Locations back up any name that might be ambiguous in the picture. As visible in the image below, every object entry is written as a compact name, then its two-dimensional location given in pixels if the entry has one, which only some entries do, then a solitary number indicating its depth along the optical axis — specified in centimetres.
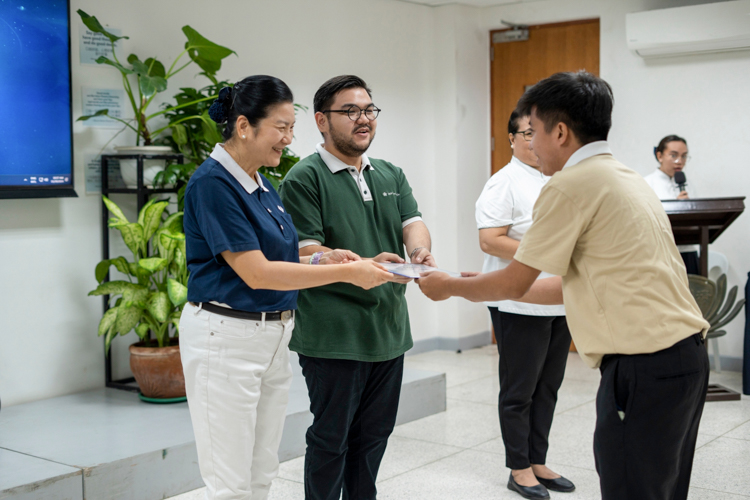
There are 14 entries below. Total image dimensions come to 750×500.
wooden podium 438
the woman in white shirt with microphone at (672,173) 518
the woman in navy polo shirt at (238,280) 196
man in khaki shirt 168
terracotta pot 374
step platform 279
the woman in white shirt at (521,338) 297
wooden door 598
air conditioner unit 505
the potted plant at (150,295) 371
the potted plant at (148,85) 381
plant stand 391
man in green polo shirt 234
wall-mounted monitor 357
